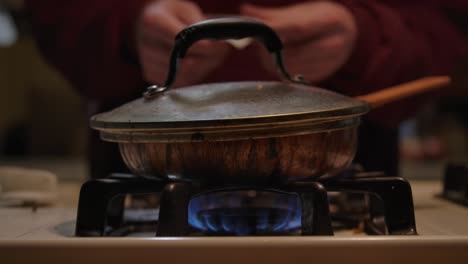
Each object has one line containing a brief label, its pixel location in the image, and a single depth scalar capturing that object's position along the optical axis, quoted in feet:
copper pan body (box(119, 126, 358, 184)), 3.06
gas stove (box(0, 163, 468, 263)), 2.67
